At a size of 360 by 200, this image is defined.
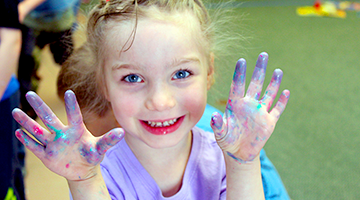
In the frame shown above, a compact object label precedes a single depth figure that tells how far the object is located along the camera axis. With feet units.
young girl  2.00
